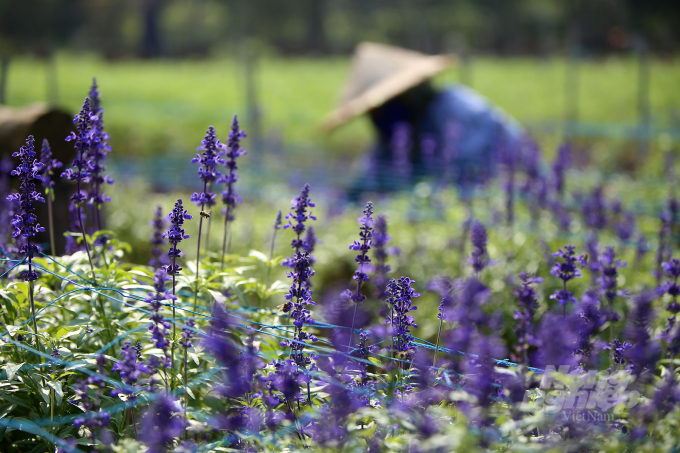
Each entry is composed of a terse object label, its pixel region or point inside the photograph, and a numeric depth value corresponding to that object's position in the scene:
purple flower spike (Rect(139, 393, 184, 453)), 1.98
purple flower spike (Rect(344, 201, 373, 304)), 2.78
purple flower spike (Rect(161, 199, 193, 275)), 2.63
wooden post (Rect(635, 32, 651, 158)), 11.74
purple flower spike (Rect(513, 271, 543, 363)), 2.71
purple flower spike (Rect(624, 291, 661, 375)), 2.10
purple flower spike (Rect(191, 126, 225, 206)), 2.88
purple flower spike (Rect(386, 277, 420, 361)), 2.64
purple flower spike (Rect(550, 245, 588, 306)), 3.05
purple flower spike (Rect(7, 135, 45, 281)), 2.76
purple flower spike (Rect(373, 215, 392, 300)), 3.81
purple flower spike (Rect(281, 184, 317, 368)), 2.69
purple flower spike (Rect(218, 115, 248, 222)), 3.27
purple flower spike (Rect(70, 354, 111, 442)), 2.24
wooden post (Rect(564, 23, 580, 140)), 12.92
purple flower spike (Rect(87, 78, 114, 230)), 3.27
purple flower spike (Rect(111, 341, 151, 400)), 2.29
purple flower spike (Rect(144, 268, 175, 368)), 2.32
